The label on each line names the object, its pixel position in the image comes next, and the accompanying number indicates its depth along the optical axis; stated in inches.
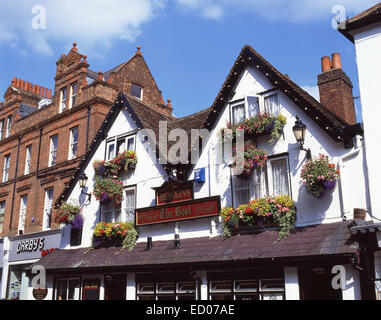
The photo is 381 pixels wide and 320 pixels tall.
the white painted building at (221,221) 484.7
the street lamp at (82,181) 729.6
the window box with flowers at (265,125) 553.9
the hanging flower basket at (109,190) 690.2
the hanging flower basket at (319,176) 484.0
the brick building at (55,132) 925.8
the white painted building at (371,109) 448.1
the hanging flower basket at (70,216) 741.3
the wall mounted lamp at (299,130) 507.5
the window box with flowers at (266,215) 513.0
